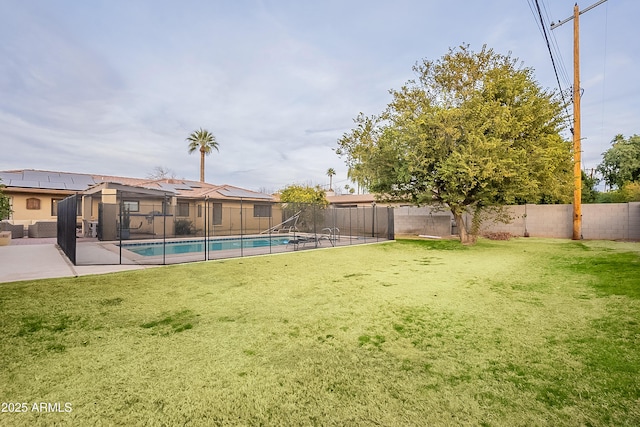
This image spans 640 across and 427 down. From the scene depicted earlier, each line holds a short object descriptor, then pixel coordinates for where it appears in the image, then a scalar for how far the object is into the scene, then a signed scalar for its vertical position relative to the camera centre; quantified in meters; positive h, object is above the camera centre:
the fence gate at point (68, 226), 7.52 -0.44
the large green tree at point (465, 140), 9.88 +2.57
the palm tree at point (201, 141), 30.03 +6.91
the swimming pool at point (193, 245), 11.50 -1.50
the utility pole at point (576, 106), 12.23 +4.25
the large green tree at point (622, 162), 19.11 +3.17
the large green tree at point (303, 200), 16.94 +0.74
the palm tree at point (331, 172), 54.21 +6.93
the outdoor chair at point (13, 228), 13.88 -0.83
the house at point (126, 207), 13.79 +0.18
